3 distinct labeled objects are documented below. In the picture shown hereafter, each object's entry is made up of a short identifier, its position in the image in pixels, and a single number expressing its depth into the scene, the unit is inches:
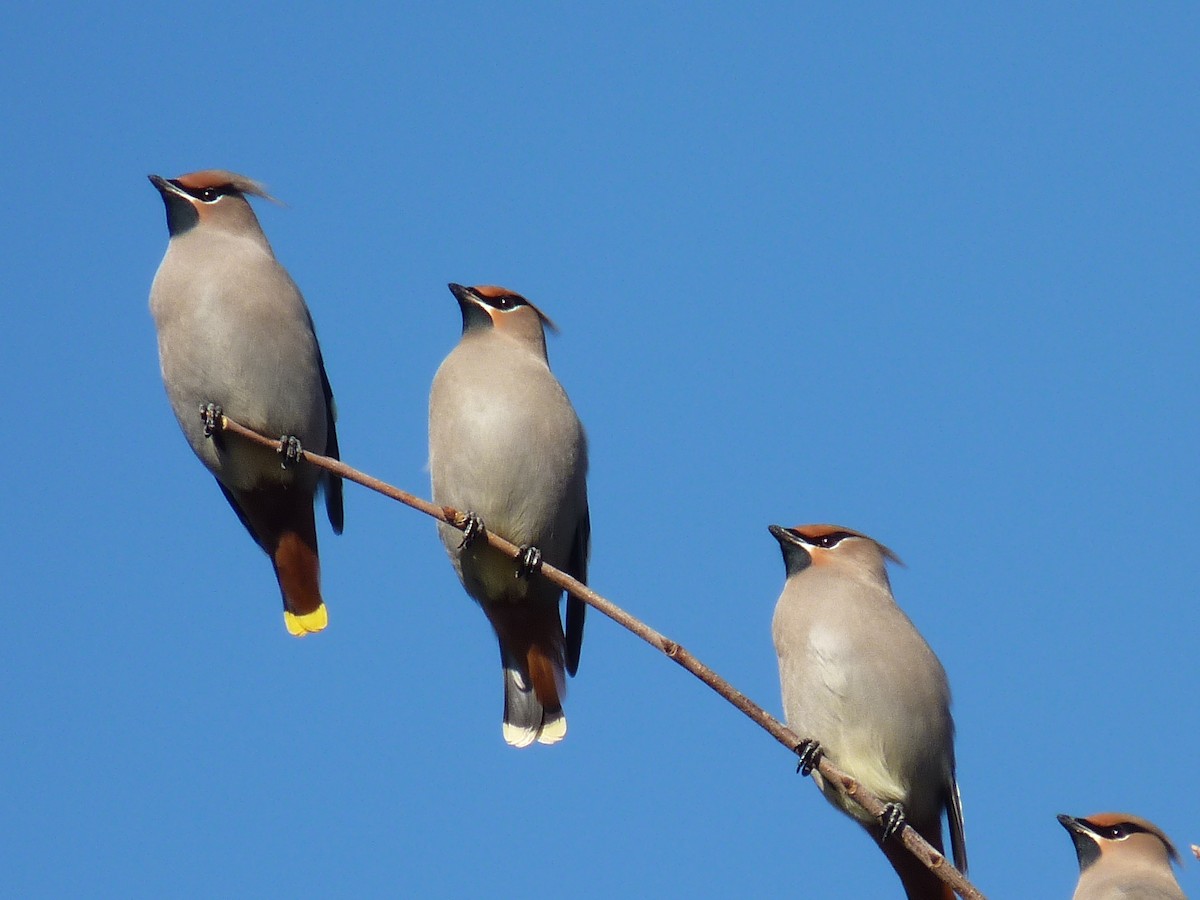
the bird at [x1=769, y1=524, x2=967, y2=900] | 431.2
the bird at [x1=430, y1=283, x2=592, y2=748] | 488.7
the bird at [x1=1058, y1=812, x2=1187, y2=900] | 503.8
